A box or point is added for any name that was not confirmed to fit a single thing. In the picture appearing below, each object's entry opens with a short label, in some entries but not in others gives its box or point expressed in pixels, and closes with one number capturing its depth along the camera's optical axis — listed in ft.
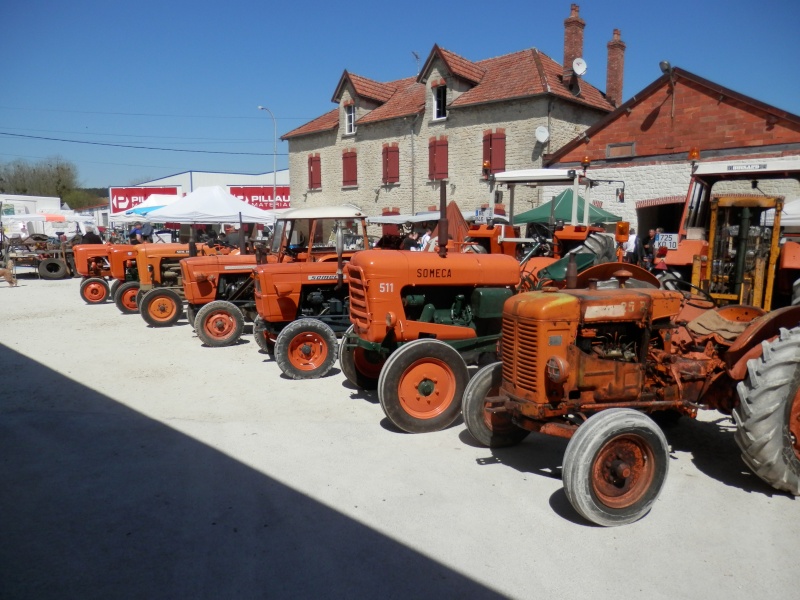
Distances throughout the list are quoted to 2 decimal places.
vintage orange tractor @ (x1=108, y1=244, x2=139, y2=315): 39.96
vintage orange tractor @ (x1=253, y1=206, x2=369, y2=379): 23.02
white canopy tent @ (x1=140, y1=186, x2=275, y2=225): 53.31
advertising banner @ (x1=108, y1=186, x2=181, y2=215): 133.69
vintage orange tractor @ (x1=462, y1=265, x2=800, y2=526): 11.78
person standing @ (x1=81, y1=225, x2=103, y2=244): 63.67
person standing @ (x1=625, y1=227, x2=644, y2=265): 46.37
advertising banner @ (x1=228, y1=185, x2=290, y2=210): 124.16
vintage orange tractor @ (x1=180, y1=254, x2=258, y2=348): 28.96
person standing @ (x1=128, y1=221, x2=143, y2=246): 73.10
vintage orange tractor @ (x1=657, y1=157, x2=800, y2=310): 20.29
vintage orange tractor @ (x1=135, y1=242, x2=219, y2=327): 34.83
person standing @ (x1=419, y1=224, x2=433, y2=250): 46.97
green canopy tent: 47.03
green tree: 188.24
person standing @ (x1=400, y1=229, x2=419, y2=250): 46.90
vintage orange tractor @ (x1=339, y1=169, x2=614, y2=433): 17.07
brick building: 47.88
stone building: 64.03
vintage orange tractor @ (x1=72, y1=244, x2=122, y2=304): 45.24
